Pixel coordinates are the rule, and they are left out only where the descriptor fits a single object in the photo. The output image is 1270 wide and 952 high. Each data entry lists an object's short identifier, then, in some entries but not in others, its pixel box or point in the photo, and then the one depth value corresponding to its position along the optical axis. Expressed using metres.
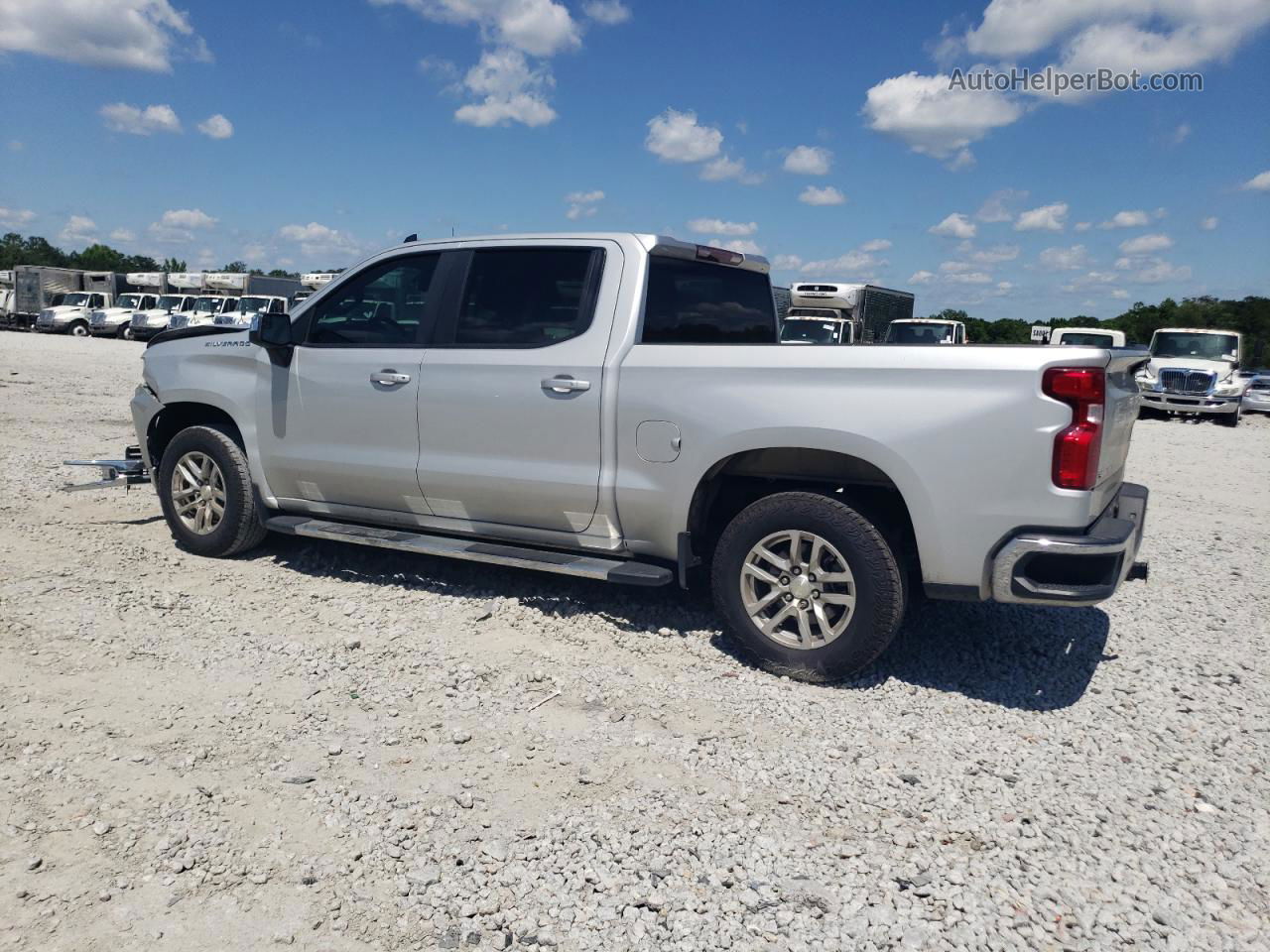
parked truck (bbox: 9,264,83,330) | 43.31
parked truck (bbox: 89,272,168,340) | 40.12
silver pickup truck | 3.80
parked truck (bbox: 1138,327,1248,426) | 20.30
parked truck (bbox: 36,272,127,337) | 40.72
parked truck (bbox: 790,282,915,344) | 23.89
